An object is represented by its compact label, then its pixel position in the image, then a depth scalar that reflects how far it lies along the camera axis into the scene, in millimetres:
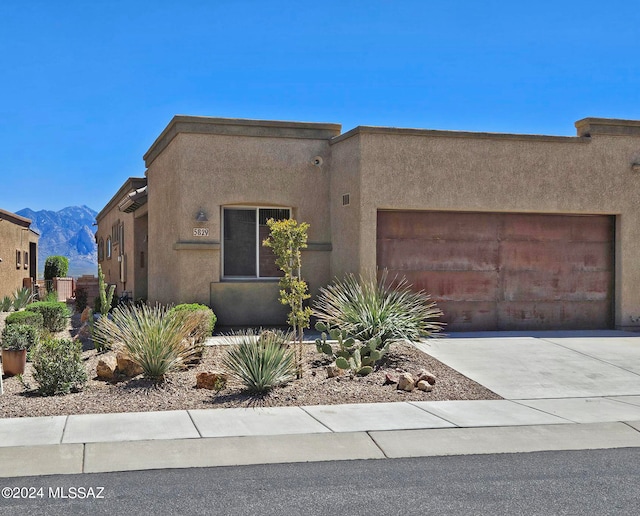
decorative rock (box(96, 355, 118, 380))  11305
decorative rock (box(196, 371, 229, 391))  10758
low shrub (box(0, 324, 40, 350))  12523
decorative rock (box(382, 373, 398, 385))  11336
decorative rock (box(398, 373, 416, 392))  10992
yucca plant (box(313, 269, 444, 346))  12609
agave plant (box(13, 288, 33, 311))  22047
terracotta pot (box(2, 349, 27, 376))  11695
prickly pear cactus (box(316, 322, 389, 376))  11797
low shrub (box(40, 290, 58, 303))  22294
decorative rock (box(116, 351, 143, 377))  11273
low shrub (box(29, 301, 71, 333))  17250
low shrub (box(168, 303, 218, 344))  12734
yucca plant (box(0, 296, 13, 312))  21248
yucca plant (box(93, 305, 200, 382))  10930
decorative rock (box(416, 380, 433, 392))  11016
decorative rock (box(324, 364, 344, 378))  11633
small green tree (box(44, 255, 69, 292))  40781
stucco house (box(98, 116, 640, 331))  15727
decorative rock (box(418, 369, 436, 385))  11242
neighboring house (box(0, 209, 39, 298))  31031
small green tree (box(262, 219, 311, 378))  11820
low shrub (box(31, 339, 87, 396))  10320
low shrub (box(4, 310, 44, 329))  15330
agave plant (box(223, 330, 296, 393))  10391
